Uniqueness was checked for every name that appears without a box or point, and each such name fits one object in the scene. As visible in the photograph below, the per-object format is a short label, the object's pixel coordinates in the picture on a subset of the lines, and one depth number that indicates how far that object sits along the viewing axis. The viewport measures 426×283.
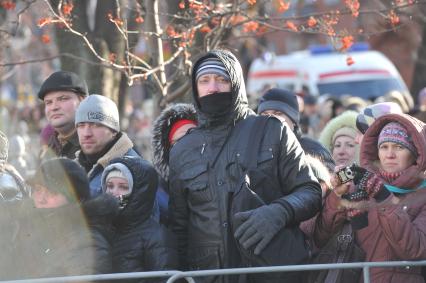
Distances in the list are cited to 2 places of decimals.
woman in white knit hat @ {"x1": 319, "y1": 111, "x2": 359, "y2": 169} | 15.20
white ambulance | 38.30
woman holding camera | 10.25
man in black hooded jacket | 10.22
